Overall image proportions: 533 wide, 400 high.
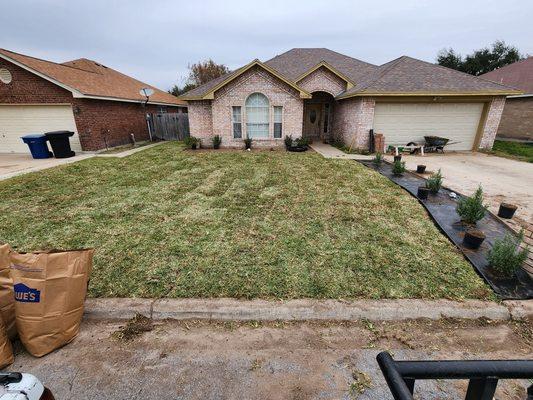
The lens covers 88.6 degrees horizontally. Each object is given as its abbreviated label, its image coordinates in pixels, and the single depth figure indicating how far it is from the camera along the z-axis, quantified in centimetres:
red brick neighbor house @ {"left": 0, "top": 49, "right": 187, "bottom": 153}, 1191
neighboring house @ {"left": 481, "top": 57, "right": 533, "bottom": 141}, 1627
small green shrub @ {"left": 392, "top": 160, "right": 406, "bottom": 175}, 814
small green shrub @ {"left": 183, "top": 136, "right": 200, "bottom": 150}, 1405
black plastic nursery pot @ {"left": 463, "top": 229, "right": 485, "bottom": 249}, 415
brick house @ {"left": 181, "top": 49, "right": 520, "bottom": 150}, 1256
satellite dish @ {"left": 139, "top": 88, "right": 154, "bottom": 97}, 1630
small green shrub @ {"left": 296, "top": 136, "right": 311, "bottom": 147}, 1363
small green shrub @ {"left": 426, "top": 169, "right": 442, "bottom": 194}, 646
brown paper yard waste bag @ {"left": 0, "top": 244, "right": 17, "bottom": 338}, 248
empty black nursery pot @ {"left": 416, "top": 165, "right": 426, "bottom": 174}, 870
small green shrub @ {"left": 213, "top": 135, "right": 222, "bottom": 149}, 1390
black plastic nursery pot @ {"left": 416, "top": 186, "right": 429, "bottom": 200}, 621
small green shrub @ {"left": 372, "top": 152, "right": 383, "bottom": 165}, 978
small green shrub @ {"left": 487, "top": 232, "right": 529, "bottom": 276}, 342
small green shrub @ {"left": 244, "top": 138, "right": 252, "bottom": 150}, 1391
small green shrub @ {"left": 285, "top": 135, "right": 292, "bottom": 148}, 1379
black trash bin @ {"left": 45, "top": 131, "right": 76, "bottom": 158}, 1137
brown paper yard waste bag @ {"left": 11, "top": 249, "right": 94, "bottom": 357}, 237
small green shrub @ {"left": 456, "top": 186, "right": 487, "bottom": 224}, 474
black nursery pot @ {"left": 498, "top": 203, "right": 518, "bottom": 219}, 522
